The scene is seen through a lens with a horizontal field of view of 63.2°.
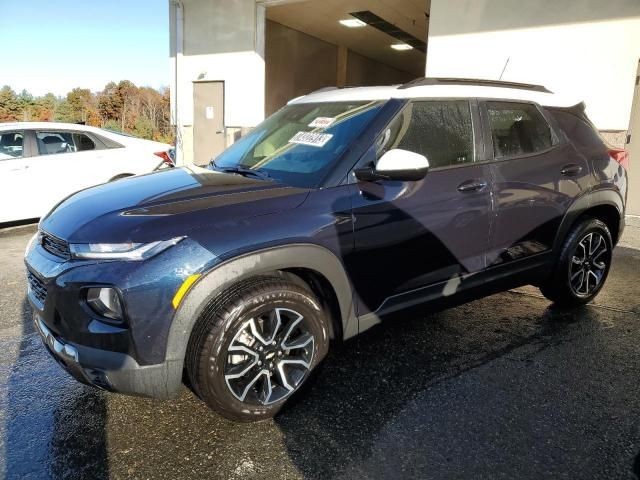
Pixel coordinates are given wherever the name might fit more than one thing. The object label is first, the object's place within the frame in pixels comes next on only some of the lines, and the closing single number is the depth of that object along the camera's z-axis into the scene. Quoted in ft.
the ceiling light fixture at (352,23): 46.71
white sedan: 23.35
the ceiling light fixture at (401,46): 57.62
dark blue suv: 7.73
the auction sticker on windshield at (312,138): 10.41
